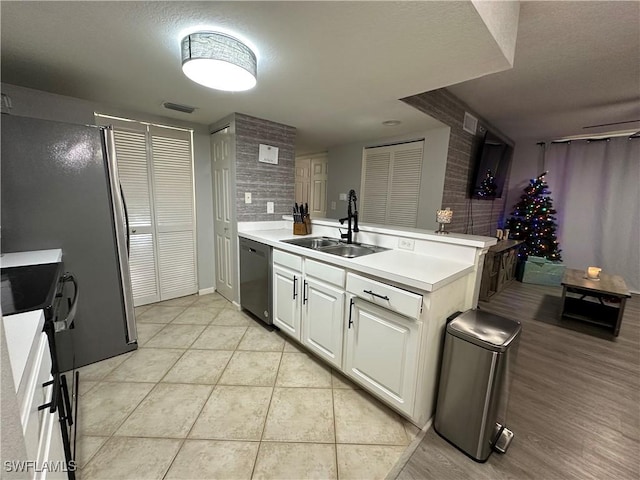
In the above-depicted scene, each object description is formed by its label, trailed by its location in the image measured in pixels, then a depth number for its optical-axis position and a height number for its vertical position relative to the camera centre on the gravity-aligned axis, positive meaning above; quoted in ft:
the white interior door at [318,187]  15.78 +0.73
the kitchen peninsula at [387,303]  4.50 -2.06
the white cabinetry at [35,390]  2.03 -1.80
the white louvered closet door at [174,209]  9.33 -0.57
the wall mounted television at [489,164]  11.54 +1.87
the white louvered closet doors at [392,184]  11.09 +0.80
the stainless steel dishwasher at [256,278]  7.84 -2.60
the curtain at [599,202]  13.04 +0.30
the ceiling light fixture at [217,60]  4.31 +2.27
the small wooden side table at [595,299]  8.39 -3.26
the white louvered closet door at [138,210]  8.63 -0.60
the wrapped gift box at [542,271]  13.09 -3.30
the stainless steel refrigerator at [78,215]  5.22 -0.53
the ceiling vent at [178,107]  7.88 +2.68
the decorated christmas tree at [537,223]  14.14 -0.97
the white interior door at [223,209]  9.24 -0.52
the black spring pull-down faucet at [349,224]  7.15 -0.67
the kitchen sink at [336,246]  6.97 -1.31
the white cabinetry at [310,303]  5.86 -2.62
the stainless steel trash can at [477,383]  4.05 -2.89
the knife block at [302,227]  8.45 -0.95
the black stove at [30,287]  3.14 -1.38
